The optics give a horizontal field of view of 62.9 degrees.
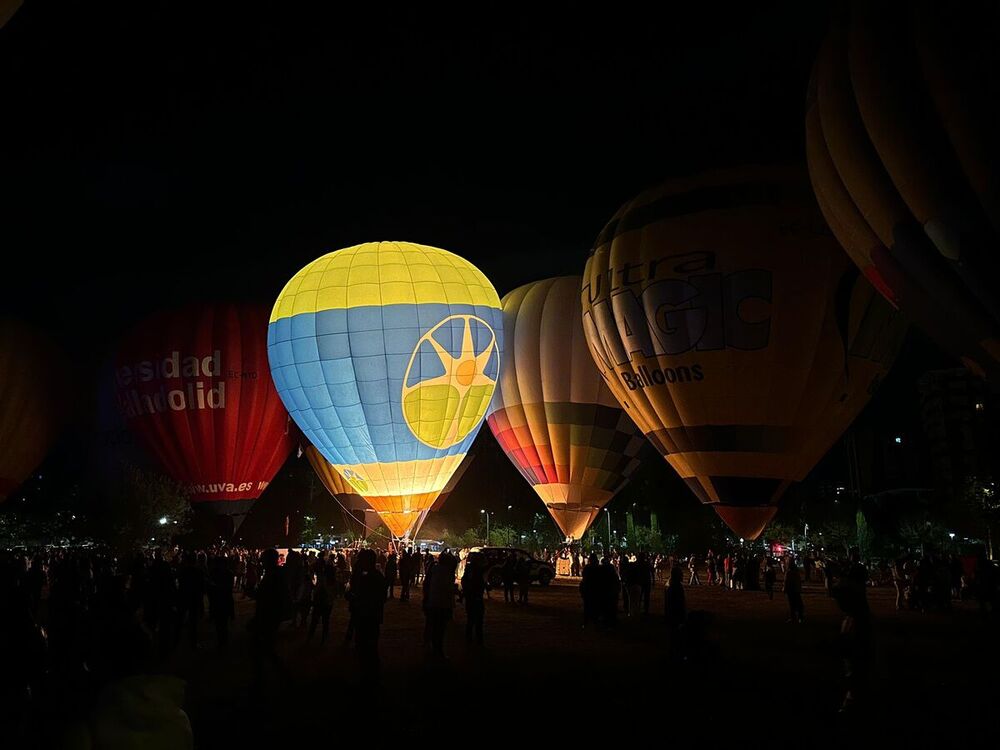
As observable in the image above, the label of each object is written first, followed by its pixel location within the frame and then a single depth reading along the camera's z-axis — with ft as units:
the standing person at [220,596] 35.81
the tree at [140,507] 111.65
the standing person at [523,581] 59.16
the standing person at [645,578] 50.80
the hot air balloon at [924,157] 33.09
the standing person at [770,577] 65.87
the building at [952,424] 325.62
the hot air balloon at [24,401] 108.68
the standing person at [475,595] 37.01
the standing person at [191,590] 36.90
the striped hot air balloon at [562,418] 89.66
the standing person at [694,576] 87.14
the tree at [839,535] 182.00
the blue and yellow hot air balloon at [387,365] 74.02
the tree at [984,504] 134.21
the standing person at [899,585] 58.18
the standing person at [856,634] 20.70
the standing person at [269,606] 25.64
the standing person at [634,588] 50.11
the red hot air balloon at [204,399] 97.04
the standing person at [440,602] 32.96
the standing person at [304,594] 40.45
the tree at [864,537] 161.58
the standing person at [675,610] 30.37
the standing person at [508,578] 62.21
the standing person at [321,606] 37.60
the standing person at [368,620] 26.22
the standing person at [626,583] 50.83
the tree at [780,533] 199.75
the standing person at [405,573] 63.93
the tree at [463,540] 179.93
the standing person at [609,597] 42.27
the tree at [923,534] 176.80
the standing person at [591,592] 42.75
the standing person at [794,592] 46.26
